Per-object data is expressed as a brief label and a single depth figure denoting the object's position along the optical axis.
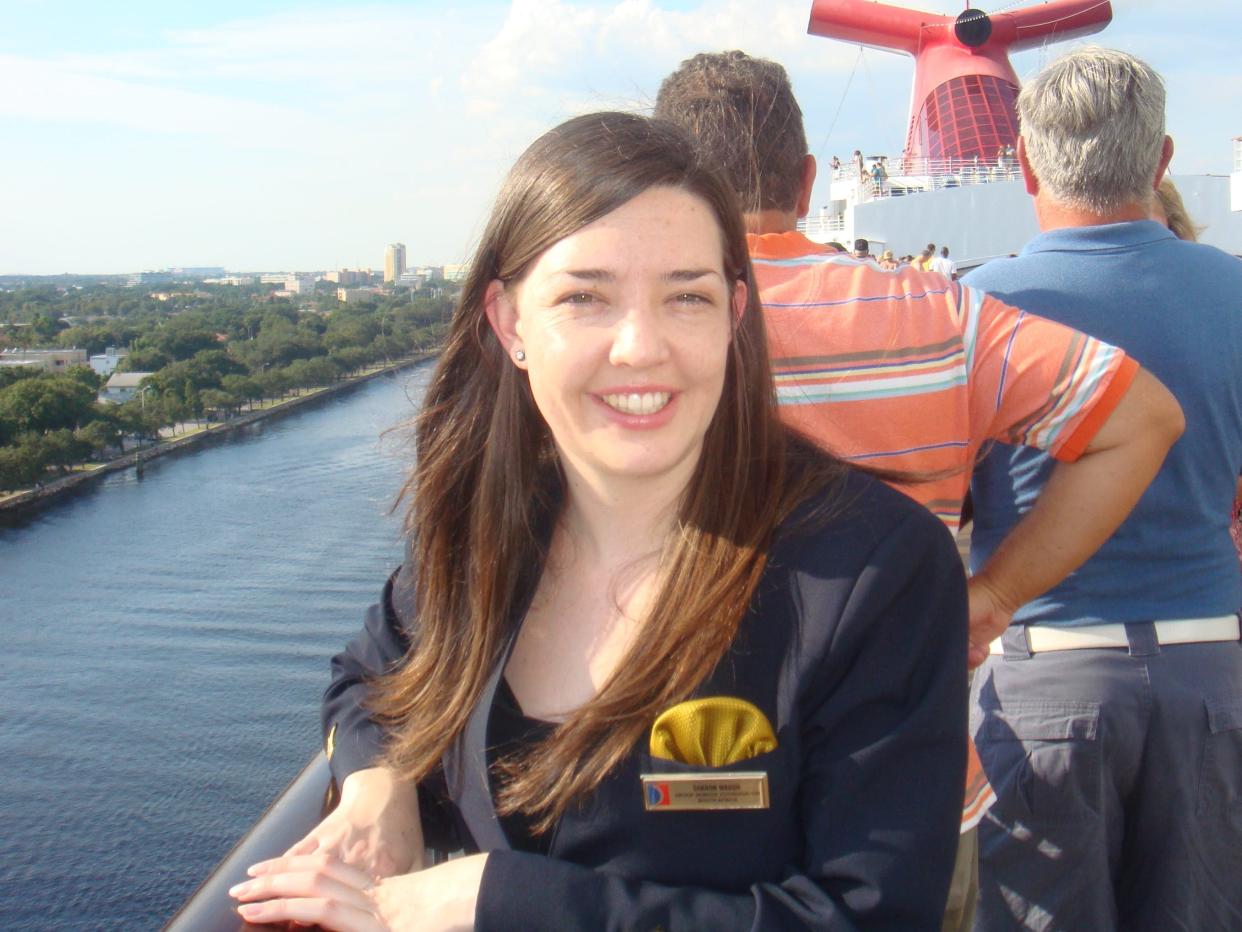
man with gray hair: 1.15
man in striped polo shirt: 0.94
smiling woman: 0.68
